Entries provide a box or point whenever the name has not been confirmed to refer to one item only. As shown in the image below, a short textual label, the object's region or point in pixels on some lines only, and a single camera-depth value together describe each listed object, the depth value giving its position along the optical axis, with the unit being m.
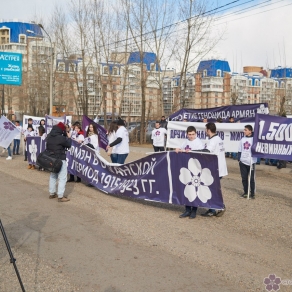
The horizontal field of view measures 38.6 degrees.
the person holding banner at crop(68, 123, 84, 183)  12.08
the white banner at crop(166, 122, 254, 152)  13.79
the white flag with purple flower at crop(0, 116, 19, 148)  17.58
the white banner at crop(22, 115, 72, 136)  20.32
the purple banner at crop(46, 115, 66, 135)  15.92
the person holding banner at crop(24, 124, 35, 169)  18.10
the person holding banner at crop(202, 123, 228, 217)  7.93
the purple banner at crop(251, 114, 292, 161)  10.00
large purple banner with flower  7.60
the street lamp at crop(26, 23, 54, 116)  31.88
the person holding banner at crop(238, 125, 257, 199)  9.70
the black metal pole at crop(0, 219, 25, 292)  4.01
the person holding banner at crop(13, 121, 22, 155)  19.98
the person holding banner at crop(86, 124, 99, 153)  11.49
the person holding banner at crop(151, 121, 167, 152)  16.88
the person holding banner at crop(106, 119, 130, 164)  10.75
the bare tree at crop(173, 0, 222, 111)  26.73
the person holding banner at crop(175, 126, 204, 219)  8.12
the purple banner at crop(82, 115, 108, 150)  13.52
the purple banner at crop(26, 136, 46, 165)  14.71
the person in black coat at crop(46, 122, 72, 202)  9.03
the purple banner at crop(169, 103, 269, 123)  14.27
